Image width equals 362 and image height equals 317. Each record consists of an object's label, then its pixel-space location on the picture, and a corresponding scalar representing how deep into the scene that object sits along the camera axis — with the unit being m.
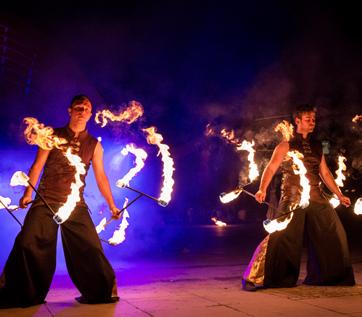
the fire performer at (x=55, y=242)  3.96
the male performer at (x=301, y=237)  5.07
